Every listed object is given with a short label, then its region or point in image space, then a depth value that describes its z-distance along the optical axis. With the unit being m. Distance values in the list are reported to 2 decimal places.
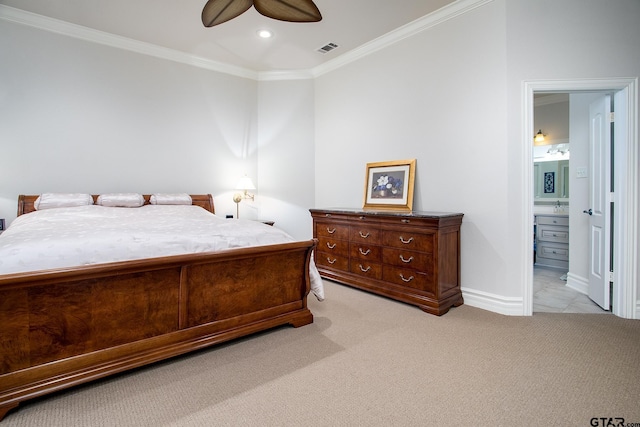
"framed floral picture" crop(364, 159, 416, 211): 3.66
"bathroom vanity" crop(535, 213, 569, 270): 4.66
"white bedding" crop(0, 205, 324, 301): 1.77
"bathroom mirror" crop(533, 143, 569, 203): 5.05
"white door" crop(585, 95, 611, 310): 3.00
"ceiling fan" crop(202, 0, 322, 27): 2.49
